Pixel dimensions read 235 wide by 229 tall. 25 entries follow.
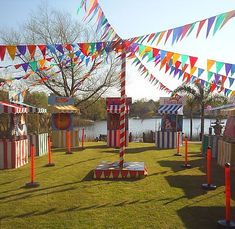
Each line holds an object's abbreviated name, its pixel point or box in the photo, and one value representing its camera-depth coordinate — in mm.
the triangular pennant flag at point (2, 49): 10828
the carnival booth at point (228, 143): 10969
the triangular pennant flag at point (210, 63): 11803
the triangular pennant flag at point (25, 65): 12180
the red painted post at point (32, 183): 8625
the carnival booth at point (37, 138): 14740
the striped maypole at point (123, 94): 10109
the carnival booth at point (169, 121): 17906
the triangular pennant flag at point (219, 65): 11769
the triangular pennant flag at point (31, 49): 11193
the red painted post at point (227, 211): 5562
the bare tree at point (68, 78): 31047
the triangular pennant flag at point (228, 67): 11712
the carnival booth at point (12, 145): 11445
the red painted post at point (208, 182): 8344
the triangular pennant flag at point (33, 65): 12173
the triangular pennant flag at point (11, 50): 10805
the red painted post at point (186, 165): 11579
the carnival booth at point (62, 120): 18484
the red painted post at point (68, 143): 14885
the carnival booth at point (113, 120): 18234
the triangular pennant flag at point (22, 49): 11116
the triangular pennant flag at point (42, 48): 11397
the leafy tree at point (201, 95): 30750
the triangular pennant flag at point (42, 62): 12547
